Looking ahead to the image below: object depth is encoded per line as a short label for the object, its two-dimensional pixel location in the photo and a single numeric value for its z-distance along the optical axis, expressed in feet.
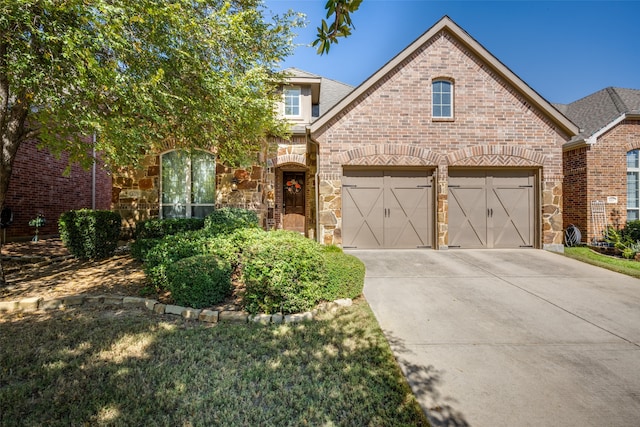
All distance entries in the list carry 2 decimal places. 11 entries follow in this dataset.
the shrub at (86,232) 23.24
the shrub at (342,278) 14.90
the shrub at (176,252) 15.48
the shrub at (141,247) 20.11
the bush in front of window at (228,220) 21.27
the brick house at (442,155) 28.53
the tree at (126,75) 13.09
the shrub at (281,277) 13.09
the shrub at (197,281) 13.62
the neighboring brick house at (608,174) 33.14
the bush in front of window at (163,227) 26.08
